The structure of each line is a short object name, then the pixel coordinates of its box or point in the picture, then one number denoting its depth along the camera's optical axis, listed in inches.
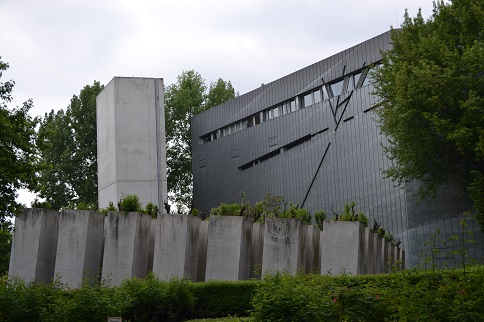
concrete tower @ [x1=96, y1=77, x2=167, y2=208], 1899.6
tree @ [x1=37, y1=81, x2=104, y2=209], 2527.1
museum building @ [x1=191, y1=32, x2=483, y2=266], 1688.0
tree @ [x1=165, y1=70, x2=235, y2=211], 2915.8
